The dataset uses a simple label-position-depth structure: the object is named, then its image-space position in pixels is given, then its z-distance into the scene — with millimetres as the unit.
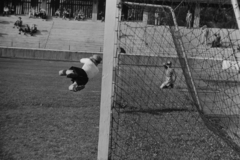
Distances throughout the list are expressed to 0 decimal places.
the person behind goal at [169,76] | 11164
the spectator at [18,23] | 28547
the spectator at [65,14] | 31266
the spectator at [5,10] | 31406
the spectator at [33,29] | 28203
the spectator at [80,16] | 31406
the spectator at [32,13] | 31269
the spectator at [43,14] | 30853
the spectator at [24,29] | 28156
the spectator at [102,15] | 31688
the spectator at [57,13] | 31875
